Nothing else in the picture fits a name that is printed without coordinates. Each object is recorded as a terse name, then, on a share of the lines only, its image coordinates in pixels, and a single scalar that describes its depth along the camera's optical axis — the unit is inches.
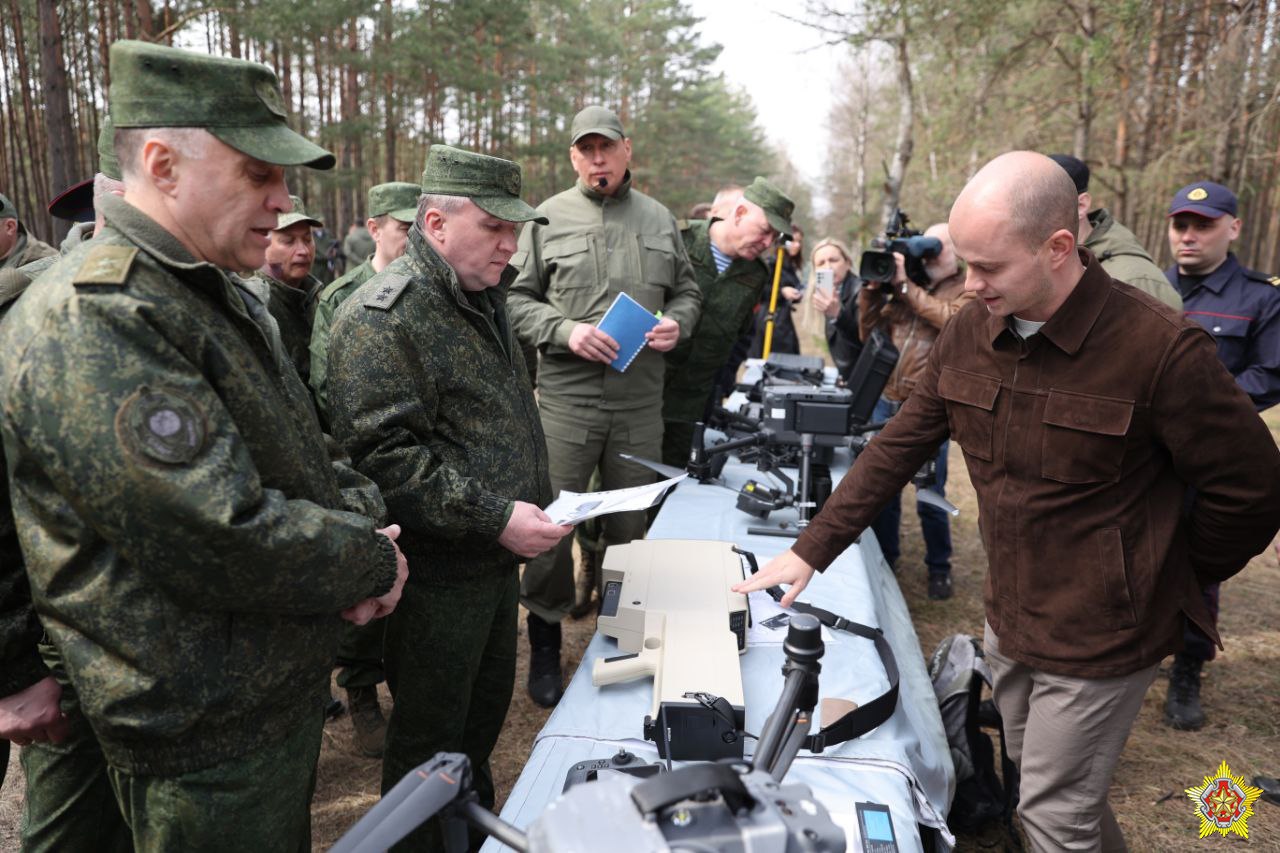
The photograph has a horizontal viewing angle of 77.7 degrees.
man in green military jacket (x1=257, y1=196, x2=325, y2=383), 126.3
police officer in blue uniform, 126.5
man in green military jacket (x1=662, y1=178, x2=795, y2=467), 167.0
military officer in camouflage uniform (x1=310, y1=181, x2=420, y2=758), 116.7
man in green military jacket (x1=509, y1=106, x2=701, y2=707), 136.7
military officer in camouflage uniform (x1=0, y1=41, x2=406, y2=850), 43.0
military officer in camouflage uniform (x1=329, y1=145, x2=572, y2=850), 75.8
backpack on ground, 94.5
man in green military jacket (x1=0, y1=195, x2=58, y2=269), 101.9
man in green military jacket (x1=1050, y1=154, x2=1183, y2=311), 113.3
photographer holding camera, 153.9
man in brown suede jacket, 62.9
